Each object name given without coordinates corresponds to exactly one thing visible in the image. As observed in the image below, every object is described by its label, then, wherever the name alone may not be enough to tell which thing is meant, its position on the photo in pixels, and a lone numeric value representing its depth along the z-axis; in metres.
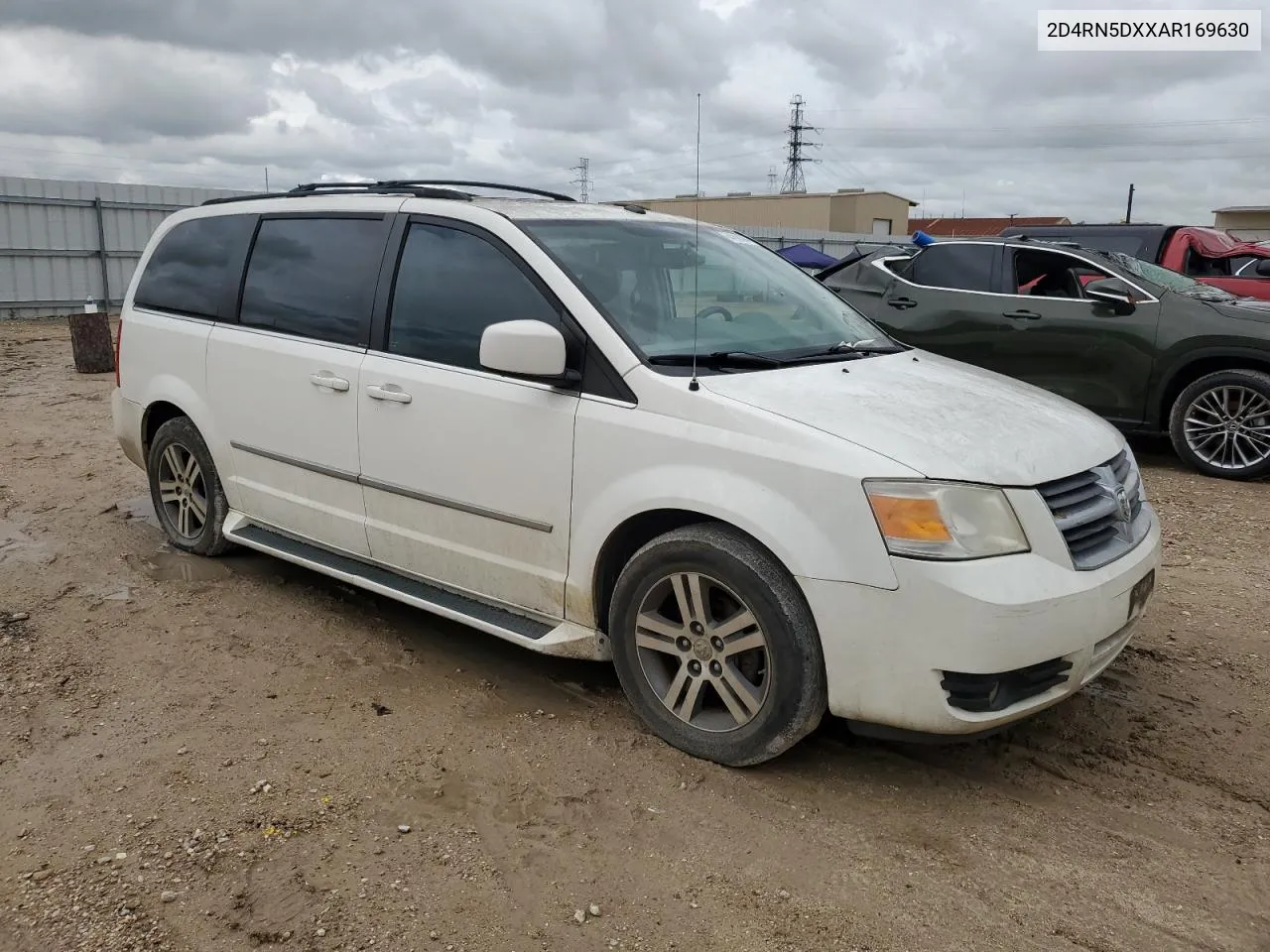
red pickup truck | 10.53
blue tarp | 17.48
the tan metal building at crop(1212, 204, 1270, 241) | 49.49
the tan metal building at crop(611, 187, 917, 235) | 44.75
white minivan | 2.91
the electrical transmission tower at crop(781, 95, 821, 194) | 57.59
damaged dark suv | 7.42
